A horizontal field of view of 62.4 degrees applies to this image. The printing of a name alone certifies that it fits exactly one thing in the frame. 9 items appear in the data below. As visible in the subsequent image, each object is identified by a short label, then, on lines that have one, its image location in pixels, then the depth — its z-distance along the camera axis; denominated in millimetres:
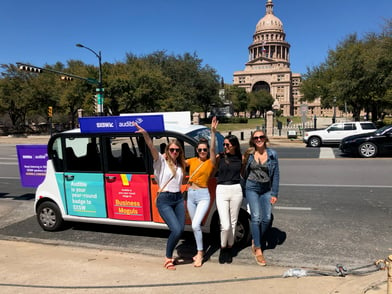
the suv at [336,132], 20219
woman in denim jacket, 4141
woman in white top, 4031
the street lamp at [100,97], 26597
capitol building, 144125
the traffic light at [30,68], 21566
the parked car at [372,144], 14344
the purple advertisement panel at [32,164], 6789
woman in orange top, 4070
